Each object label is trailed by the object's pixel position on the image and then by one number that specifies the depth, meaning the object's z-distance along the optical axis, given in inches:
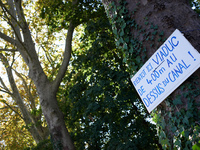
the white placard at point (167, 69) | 74.7
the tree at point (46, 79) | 300.8
